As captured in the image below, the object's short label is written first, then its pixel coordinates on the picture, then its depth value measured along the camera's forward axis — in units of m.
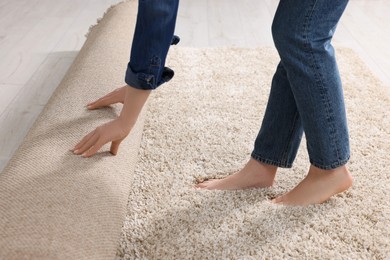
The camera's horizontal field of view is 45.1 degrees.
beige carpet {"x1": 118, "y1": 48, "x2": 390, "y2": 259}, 1.03
